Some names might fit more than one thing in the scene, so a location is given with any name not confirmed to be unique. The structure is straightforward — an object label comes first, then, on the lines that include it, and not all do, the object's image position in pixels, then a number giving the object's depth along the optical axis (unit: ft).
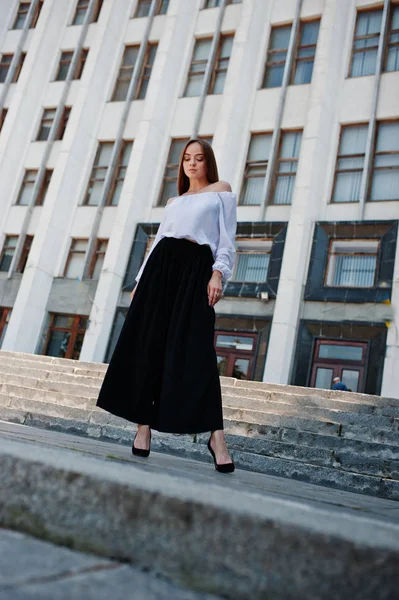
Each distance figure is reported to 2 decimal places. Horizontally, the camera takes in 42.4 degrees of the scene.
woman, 9.23
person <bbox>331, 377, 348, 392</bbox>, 44.86
